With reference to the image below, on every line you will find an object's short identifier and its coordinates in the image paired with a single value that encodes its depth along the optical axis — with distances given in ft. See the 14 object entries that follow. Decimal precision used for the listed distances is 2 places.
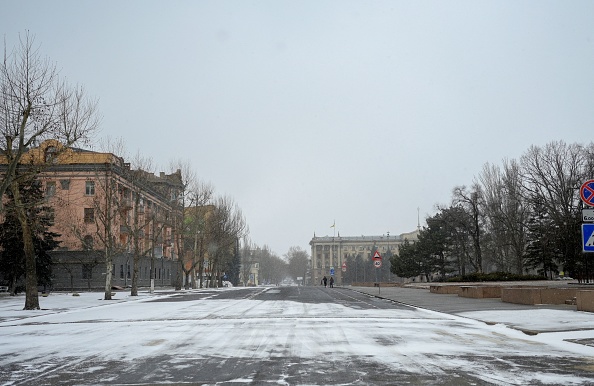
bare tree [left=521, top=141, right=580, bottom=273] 157.28
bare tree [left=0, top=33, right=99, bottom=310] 77.36
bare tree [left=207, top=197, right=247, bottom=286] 223.10
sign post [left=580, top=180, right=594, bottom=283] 39.14
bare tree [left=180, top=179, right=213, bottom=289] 197.67
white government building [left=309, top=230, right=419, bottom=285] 548.72
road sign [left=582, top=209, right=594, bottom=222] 39.58
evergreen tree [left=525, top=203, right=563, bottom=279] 174.48
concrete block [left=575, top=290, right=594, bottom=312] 63.93
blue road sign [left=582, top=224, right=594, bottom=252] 39.11
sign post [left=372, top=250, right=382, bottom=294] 122.31
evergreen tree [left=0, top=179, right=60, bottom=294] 147.33
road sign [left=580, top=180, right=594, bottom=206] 40.57
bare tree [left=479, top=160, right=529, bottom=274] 193.77
